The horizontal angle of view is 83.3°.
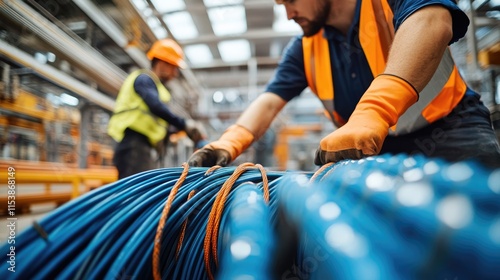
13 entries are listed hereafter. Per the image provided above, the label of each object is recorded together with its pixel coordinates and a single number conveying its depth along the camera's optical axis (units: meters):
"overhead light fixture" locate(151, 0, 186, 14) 3.65
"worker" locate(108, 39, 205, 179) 2.07
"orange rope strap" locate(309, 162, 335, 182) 0.59
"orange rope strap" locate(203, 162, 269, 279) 0.58
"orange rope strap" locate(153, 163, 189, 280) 0.49
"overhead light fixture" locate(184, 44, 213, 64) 5.56
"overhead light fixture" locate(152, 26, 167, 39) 3.77
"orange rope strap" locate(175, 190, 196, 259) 0.62
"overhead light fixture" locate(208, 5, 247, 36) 4.26
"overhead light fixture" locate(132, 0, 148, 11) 3.04
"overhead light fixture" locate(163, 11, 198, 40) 4.13
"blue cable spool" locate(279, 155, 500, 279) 0.25
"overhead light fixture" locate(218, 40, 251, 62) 5.53
